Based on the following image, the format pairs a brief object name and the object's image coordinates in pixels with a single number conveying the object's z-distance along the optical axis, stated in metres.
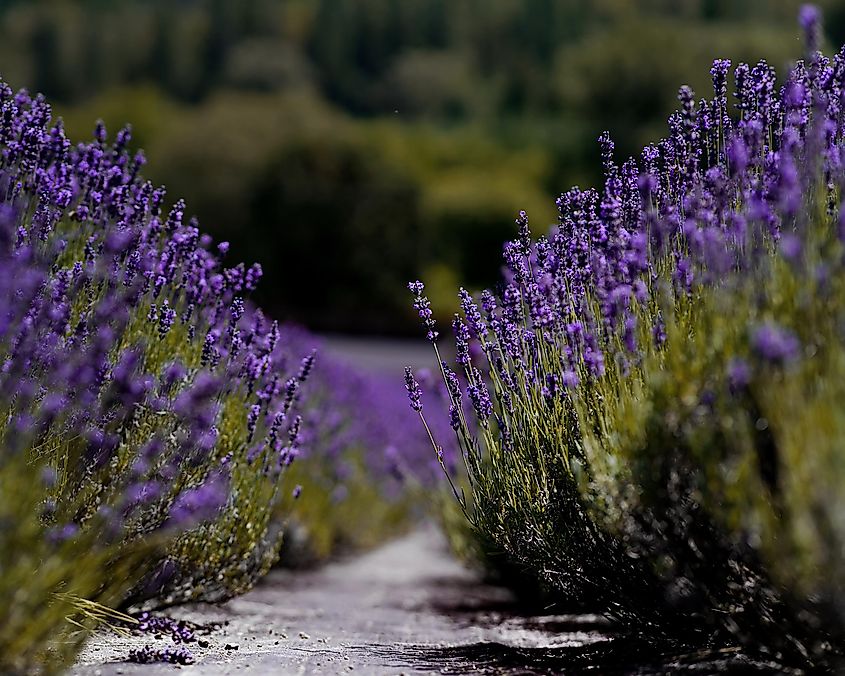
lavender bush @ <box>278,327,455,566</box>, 12.02
